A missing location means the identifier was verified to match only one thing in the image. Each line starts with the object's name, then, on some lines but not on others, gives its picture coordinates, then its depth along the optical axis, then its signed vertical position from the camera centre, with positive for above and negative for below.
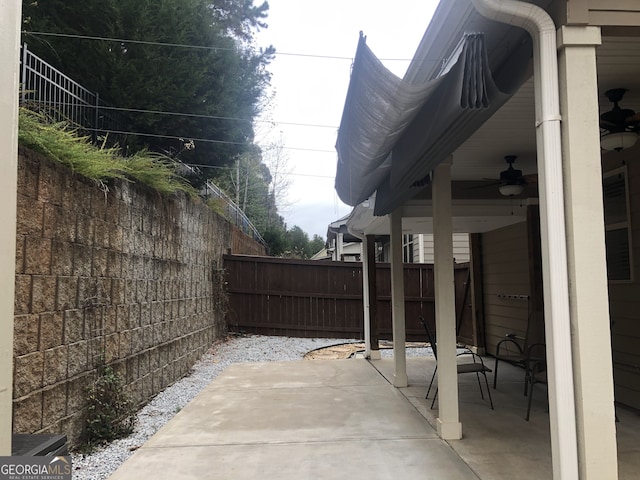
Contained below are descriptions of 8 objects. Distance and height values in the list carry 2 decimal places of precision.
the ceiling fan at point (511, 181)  4.65 +0.89
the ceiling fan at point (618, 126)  3.14 +0.98
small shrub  3.67 -1.10
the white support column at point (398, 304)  5.17 -0.37
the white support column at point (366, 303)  7.21 -0.50
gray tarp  2.10 +0.90
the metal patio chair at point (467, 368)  4.22 -0.89
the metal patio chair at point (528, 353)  4.21 -0.84
